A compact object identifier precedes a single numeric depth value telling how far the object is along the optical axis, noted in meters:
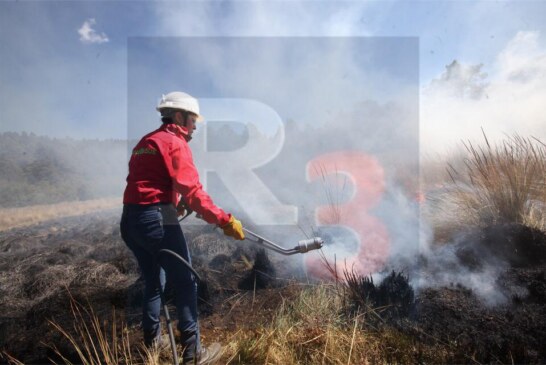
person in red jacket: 2.33
